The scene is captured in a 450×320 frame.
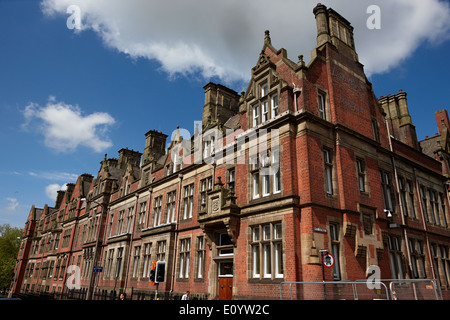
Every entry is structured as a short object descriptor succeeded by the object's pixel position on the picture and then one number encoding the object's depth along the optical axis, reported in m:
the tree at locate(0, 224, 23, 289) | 74.69
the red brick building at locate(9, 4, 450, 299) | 16.42
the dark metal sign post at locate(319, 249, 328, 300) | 12.38
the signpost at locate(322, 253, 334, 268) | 13.26
